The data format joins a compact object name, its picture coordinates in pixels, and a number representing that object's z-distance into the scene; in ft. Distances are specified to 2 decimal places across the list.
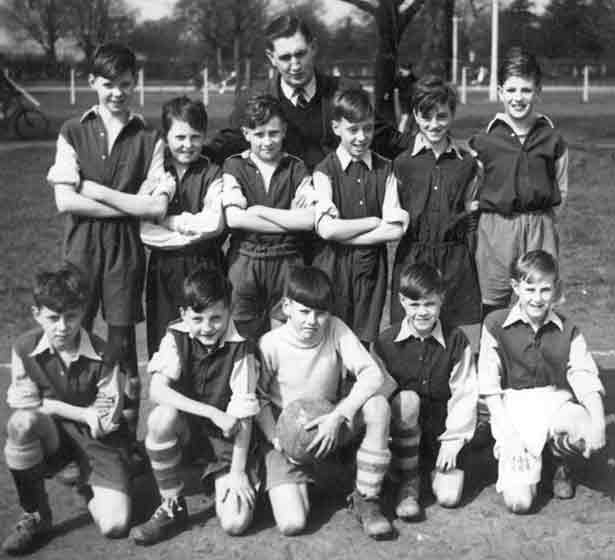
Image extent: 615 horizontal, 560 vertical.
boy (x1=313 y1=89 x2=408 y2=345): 14.57
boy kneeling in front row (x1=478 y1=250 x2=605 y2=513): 13.58
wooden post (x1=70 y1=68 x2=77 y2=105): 112.37
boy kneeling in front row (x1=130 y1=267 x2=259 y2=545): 12.92
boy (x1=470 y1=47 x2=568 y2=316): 15.31
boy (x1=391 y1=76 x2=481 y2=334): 14.97
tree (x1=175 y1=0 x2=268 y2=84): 186.50
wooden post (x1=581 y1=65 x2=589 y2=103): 116.73
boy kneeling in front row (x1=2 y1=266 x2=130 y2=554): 12.76
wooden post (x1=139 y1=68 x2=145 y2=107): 107.40
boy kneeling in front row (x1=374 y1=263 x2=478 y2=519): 13.69
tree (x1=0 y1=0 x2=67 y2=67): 217.56
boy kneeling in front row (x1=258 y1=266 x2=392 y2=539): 13.07
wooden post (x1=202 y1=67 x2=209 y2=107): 113.27
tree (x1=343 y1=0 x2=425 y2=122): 43.52
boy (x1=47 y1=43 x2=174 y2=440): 14.37
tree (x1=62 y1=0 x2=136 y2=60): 215.72
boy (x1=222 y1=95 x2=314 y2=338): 14.35
